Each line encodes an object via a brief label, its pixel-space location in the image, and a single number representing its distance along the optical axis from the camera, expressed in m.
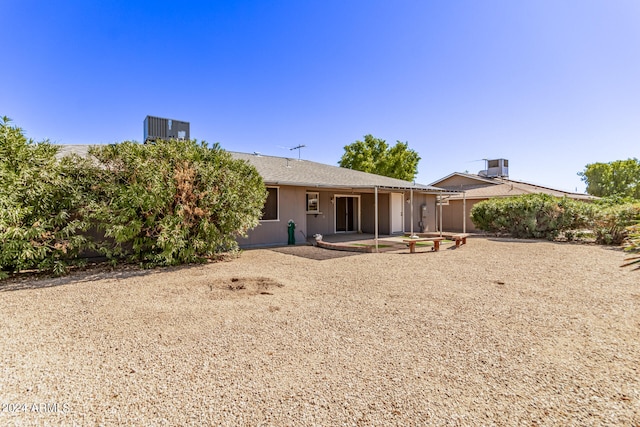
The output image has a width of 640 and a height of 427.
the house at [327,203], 11.96
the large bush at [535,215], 13.38
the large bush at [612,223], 11.71
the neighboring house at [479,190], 20.05
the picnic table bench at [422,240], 10.70
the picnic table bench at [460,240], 12.35
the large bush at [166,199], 7.26
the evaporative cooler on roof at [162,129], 12.96
